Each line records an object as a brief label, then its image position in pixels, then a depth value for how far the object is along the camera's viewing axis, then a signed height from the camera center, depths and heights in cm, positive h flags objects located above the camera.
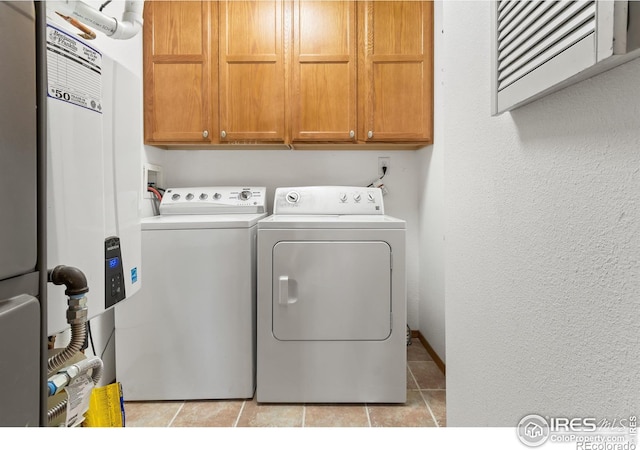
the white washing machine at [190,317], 187 -53
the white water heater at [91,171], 79 +10
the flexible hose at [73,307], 71 -19
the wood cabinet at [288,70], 237 +89
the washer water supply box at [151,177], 238 +23
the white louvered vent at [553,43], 44 +24
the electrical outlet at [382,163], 275 +35
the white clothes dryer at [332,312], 187 -50
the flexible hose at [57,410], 72 -39
